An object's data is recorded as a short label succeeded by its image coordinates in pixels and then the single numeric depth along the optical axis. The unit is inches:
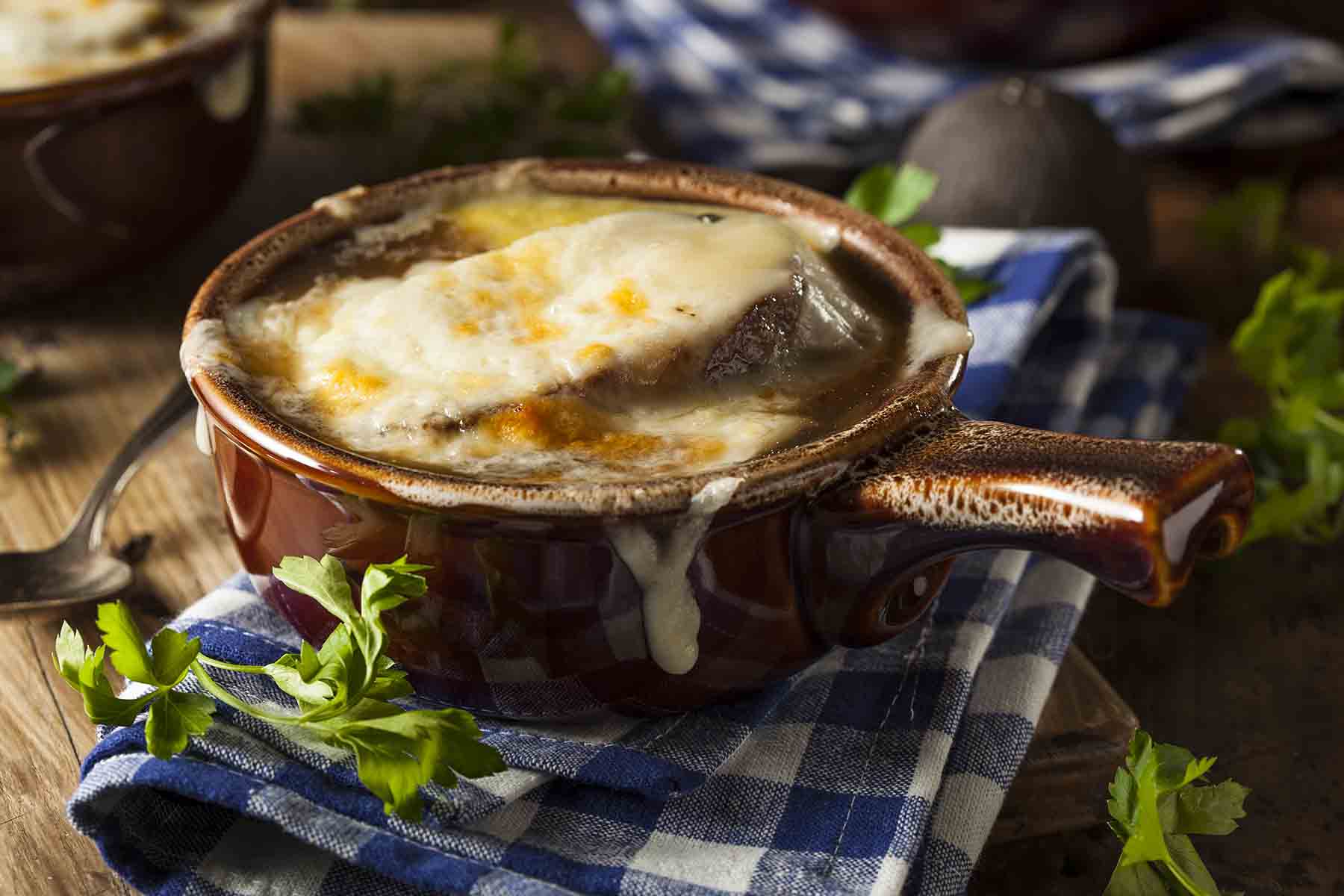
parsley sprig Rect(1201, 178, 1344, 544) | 22.3
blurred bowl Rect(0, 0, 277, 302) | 22.7
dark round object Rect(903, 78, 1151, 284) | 25.0
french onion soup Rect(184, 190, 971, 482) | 18.2
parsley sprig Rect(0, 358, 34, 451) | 22.2
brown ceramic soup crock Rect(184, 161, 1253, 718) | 17.1
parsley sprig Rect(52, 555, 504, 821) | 17.5
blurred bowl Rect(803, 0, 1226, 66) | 31.3
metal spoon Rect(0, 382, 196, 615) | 20.3
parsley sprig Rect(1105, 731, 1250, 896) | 18.0
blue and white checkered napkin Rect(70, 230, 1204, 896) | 17.8
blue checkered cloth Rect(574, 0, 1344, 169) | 30.6
